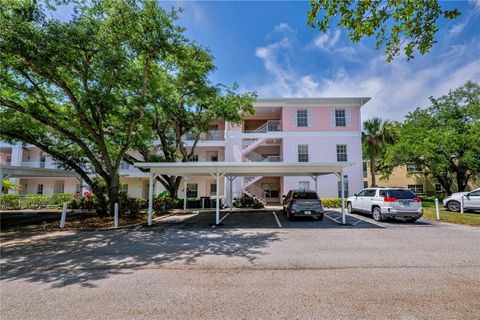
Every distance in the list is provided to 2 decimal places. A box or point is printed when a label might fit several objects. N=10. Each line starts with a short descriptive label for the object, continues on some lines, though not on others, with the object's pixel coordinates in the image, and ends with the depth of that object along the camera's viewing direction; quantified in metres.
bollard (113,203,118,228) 10.67
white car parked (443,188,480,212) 14.09
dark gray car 11.86
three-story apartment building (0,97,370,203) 20.48
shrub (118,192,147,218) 13.35
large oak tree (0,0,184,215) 7.72
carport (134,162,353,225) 11.07
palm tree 22.27
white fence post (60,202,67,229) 10.66
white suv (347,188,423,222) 10.91
